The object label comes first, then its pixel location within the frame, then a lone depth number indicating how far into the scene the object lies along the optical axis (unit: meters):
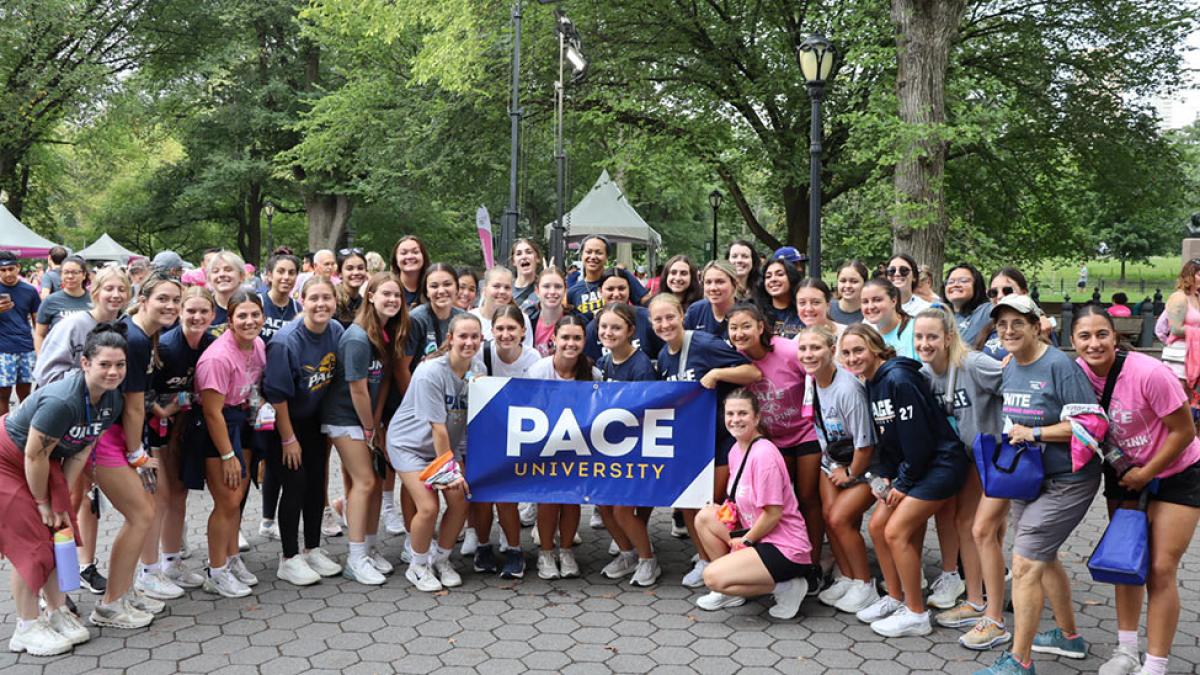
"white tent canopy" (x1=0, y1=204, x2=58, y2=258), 23.91
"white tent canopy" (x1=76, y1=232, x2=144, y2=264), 30.47
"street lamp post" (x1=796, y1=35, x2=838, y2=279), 9.85
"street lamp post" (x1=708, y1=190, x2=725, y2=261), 22.98
